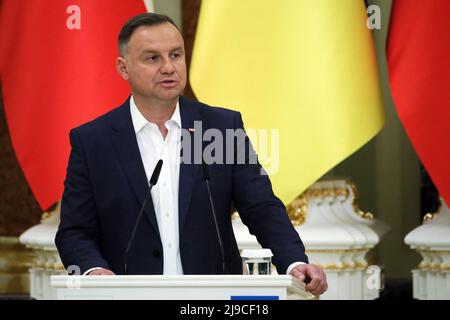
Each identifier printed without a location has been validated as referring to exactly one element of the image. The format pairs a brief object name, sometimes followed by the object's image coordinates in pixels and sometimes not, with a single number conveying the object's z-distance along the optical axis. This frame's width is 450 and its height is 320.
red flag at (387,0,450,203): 9.44
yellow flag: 9.50
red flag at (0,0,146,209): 9.83
